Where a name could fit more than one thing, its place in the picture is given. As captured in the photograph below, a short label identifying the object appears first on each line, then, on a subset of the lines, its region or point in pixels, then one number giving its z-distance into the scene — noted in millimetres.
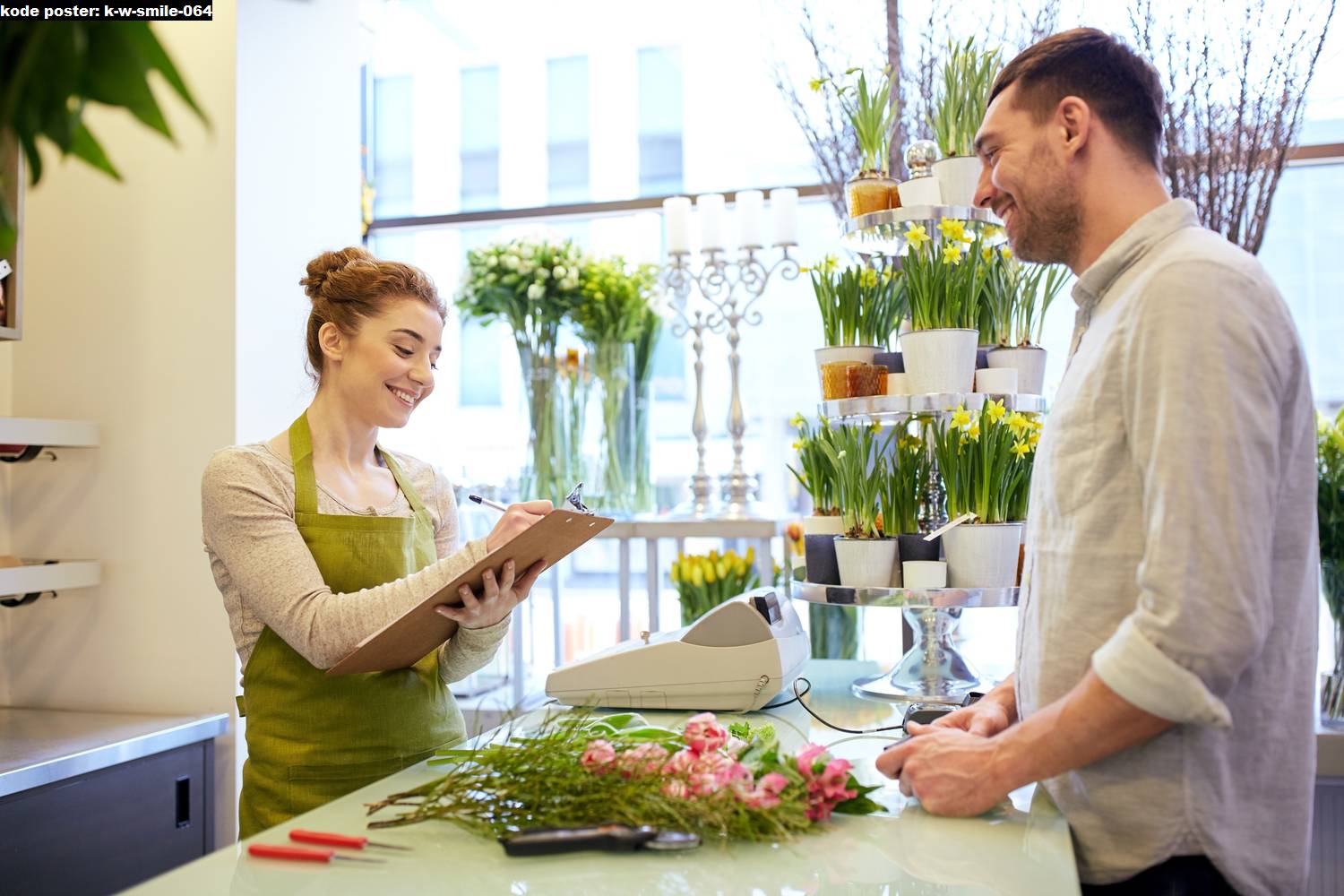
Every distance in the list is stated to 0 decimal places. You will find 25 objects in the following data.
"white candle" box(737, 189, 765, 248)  3674
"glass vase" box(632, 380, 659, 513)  3912
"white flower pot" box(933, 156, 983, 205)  2207
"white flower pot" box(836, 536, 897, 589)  2078
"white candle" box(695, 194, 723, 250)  3684
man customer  1059
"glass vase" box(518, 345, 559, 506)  3846
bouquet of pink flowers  1182
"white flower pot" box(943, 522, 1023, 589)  2020
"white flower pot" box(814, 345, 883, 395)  2209
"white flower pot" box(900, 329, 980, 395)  2078
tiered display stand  2016
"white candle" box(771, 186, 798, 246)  3633
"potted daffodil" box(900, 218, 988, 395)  2084
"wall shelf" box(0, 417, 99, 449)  2434
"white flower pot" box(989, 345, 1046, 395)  2209
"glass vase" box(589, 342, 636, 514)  3883
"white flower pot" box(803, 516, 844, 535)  2219
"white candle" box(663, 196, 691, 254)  3689
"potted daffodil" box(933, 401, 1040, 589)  2012
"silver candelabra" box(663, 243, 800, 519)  3680
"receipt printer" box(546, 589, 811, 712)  1905
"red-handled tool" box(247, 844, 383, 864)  1165
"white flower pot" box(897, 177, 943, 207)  2242
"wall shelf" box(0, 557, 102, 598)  2441
